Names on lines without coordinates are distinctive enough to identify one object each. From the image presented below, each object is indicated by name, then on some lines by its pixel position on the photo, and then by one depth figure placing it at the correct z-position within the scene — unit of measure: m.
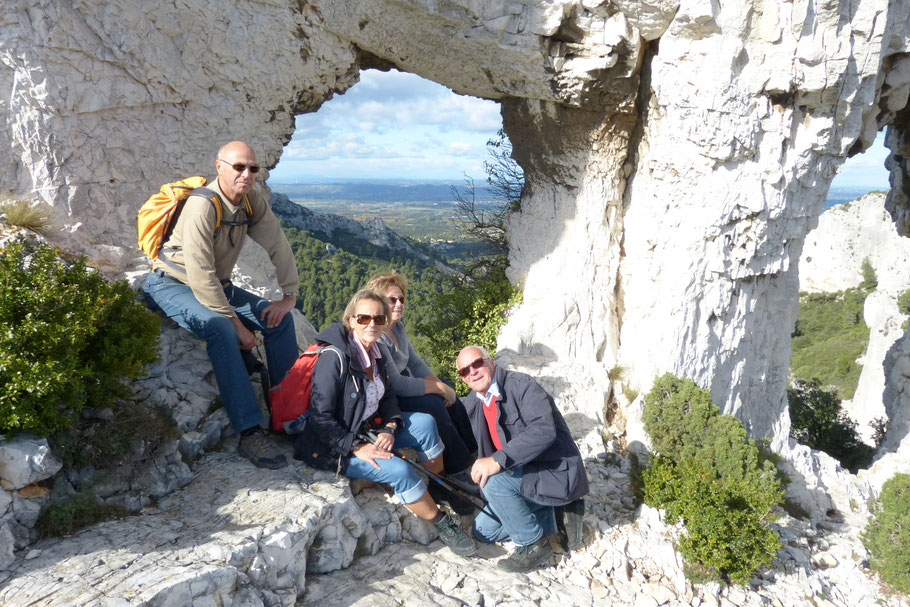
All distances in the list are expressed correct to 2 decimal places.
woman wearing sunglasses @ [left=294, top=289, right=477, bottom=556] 3.87
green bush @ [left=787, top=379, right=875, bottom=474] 13.91
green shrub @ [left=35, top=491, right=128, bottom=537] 3.30
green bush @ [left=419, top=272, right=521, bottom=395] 8.77
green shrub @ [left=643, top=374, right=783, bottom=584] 4.64
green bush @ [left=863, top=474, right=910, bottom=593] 5.75
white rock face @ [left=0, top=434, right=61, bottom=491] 3.18
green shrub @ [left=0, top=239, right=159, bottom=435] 3.19
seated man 4.09
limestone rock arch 5.57
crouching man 3.96
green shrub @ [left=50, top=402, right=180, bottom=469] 3.58
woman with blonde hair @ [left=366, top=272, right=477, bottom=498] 4.46
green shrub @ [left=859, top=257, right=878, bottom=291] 41.72
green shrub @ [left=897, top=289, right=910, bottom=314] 22.98
